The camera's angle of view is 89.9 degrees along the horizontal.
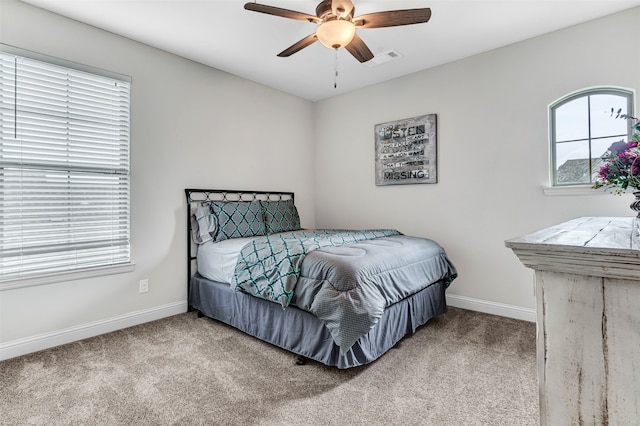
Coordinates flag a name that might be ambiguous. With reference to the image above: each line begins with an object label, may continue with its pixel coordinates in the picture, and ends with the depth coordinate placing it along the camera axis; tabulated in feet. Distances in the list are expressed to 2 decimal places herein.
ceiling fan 6.31
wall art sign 11.43
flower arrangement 3.63
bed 6.48
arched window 8.46
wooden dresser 2.04
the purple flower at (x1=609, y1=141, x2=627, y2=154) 4.04
